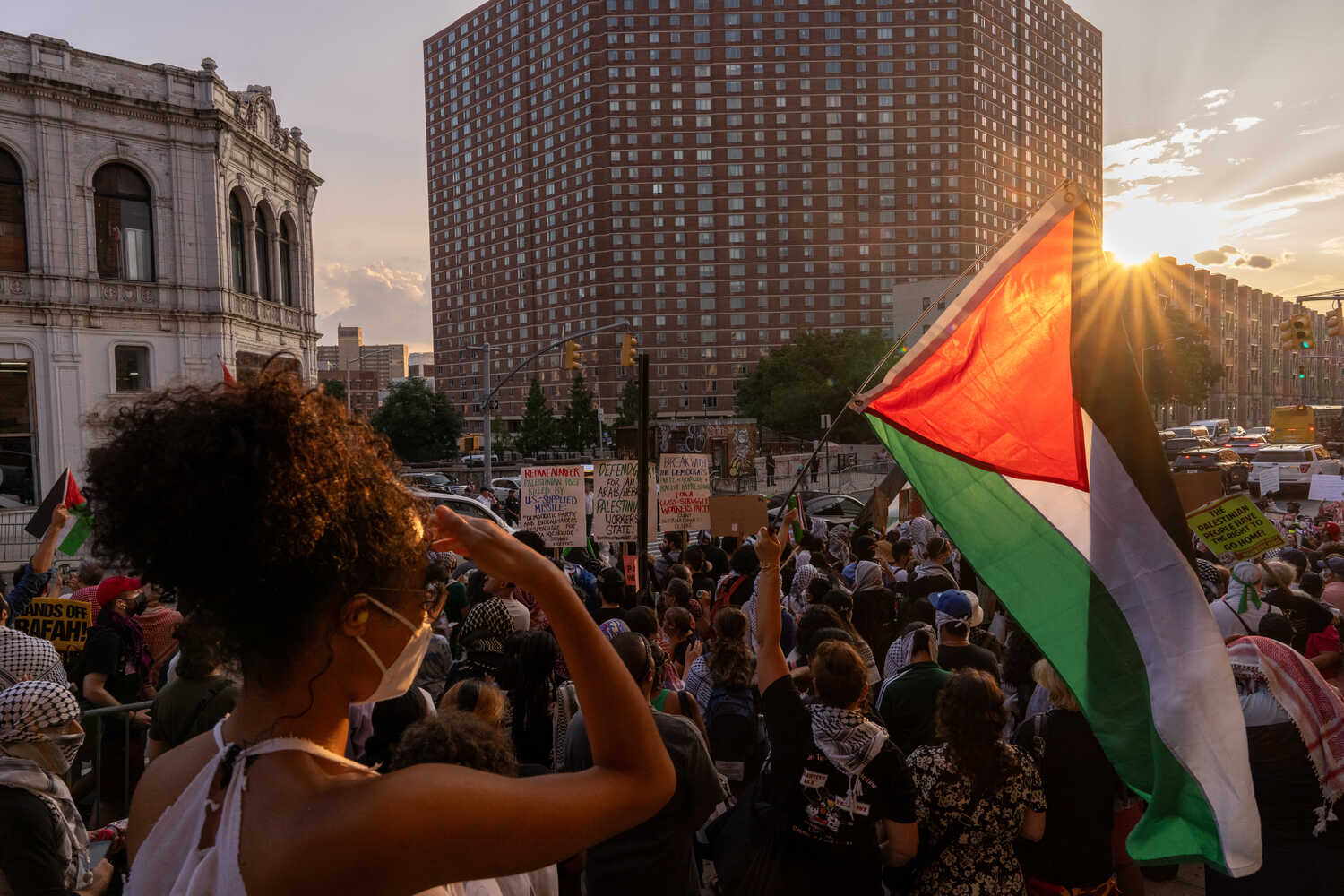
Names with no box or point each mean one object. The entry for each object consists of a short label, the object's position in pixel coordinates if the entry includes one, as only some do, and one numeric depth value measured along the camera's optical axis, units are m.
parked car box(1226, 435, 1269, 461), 36.82
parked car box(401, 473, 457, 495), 30.22
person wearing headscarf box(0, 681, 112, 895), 2.89
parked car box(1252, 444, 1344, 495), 27.62
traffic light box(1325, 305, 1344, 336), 26.16
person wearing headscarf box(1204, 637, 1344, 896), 3.51
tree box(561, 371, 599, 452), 79.88
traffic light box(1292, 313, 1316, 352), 25.01
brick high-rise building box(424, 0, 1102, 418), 108.06
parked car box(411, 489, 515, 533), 15.16
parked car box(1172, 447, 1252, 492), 28.34
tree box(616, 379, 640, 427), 79.07
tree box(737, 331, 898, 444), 60.25
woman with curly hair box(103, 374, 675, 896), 1.23
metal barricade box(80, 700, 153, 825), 5.33
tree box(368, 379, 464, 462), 60.47
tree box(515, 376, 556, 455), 76.50
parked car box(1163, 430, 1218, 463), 39.56
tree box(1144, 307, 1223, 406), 56.50
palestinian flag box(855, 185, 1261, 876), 2.86
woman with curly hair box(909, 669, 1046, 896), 3.29
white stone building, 22.36
